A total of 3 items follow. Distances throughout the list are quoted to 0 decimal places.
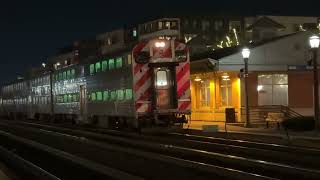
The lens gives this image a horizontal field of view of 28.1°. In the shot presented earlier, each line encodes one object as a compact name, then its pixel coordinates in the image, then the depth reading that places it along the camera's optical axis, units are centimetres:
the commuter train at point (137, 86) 2691
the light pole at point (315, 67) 2602
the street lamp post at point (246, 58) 3156
